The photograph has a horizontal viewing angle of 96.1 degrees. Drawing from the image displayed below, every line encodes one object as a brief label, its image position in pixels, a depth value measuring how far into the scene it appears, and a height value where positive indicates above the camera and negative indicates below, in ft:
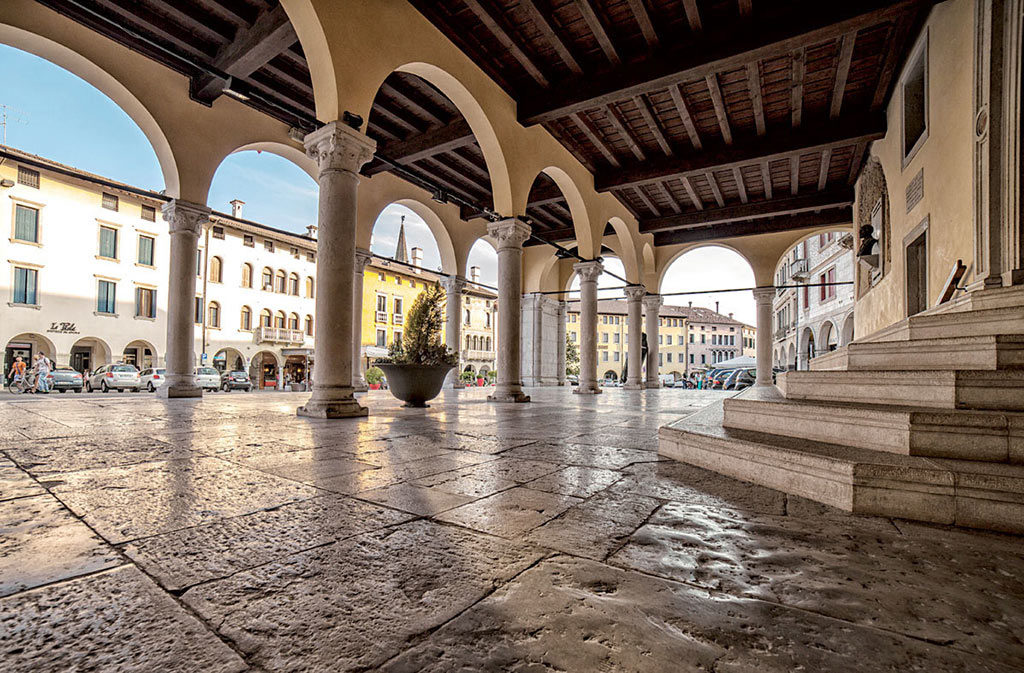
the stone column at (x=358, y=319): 37.47 +2.04
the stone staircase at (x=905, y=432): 6.20 -1.47
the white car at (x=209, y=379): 69.04 -5.43
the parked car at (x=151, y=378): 63.99 -5.09
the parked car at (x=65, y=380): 55.36 -4.76
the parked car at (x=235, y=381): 74.49 -6.32
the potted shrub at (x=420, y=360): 23.11 -0.76
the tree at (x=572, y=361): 142.10 -4.49
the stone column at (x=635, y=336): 48.88 +1.23
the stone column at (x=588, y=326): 39.37 +1.81
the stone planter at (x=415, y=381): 23.02 -1.84
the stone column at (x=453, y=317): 44.27 +2.78
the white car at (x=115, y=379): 61.36 -5.02
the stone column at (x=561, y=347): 59.98 -0.06
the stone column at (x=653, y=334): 54.49 +1.65
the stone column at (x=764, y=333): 49.39 +1.76
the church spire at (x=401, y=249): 107.55 +23.05
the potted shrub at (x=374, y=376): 82.99 -5.86
